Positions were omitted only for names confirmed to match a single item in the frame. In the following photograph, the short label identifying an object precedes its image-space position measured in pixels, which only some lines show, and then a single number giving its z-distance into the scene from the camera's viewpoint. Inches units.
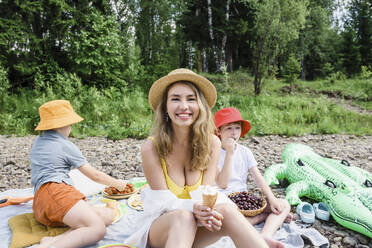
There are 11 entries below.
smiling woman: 66.7
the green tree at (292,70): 588.4
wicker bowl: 95.5
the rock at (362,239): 94.5
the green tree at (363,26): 837.2
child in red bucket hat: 97.9
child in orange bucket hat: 86.4
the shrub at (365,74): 600.1
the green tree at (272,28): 446.6
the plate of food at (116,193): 121.9
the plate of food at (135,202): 113.5
